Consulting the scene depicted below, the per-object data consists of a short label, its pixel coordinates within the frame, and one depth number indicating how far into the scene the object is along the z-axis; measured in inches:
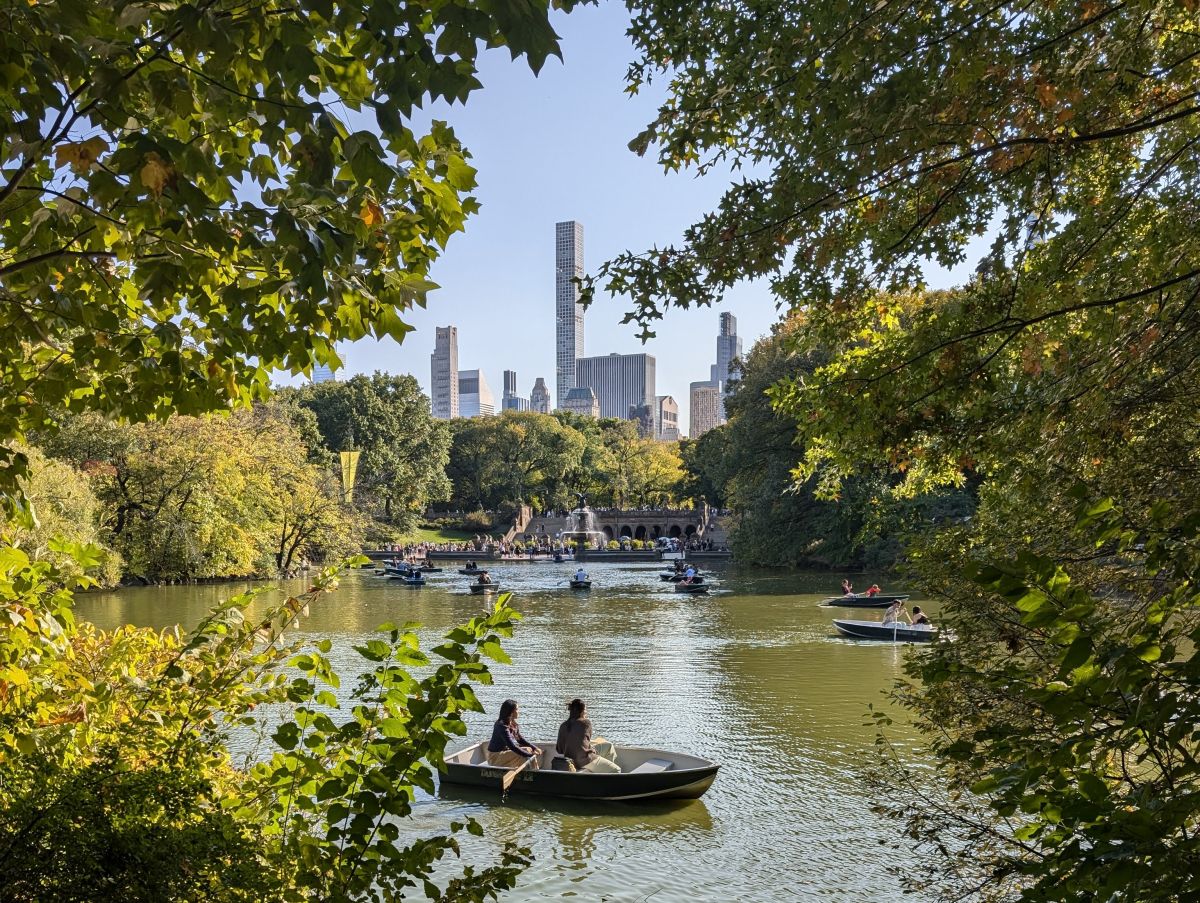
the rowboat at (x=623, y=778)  419.5
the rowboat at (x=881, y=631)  842.3
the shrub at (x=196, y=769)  120.2
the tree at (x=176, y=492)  1407.5
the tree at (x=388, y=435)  2866.6
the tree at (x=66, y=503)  1088.6
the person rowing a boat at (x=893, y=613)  879.7
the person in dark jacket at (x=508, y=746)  448.8
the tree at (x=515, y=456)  3582.7
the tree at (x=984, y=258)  191.3
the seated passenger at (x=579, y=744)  443.2
